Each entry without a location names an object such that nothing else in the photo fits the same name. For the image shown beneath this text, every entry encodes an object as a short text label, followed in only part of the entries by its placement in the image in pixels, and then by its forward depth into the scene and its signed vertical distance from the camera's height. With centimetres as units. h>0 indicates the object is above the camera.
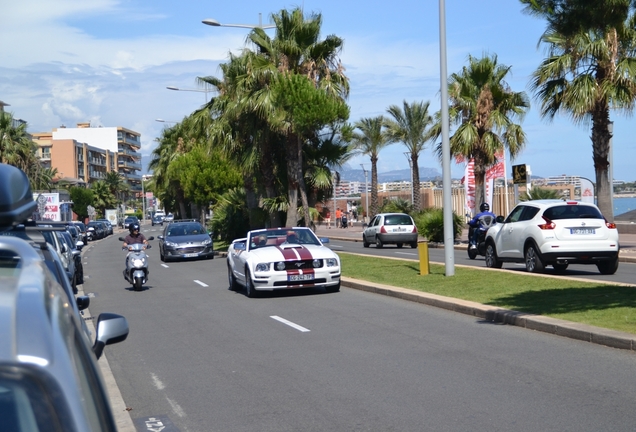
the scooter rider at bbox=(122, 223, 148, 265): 2062 -47
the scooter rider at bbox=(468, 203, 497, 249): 2448 -25
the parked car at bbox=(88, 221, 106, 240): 7454 -83
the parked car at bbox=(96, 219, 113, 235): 8489 -72
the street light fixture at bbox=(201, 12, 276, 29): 3138 +728
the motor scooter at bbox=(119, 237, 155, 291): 2031 -113
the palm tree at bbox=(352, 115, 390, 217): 6047 +548
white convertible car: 1714 -100
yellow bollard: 1925 -102
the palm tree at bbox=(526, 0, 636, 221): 2672 +421
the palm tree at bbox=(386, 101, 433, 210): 5666 +606
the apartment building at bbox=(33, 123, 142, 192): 13538 +1219
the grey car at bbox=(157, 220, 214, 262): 3259 -97
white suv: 1839 -54
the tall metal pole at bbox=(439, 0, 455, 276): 1844 +129
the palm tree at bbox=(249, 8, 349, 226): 3145 +597
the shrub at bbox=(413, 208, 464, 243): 3944 -55
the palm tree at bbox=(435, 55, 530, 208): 3722 +449
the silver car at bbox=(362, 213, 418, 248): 3750 -66
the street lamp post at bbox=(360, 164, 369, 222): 7781 +66
